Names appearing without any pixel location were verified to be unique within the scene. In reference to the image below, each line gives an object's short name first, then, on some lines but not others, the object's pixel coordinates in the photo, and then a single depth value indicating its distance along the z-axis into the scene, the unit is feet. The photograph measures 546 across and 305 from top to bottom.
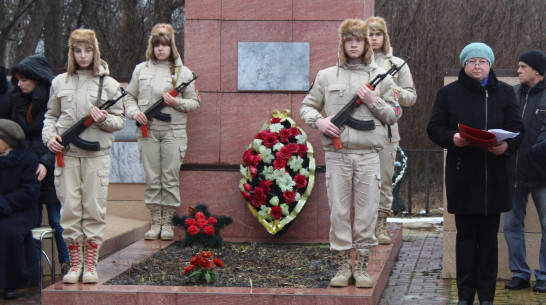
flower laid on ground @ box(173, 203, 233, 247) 30.17
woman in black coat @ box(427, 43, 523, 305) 22.74
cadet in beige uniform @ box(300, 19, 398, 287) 23.40
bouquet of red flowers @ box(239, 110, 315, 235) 31.71
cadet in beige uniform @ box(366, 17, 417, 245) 30.17
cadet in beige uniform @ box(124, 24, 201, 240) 32.17
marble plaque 33.22
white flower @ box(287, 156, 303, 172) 31.99
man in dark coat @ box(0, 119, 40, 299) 25.89
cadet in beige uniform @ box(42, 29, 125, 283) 24.59
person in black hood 28.58
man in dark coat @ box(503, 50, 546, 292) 25.84
